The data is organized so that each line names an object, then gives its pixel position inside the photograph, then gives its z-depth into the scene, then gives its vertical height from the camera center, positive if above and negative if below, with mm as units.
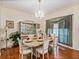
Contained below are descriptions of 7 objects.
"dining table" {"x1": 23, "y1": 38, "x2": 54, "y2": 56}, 1675 -551
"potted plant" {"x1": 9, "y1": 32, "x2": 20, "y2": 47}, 3069 -500
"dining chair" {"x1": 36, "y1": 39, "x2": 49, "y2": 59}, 1721 -768
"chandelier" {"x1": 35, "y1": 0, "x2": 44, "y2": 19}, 2263 +710
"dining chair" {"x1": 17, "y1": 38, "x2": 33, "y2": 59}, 1709 -835
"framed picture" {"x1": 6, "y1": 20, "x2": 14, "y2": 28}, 3030 +314
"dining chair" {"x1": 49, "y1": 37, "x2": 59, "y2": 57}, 2255 -777
